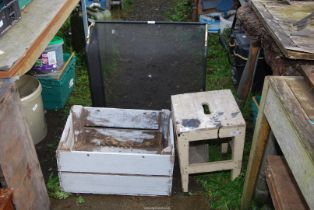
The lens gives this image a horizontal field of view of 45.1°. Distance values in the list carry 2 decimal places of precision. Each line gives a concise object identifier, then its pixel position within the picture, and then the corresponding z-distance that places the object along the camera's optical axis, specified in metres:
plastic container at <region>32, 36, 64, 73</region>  3.43
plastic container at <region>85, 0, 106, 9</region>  5.32
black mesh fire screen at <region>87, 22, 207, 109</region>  2.99
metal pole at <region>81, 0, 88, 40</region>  3.87
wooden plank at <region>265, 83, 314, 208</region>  1.48
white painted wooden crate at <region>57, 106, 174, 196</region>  2.54
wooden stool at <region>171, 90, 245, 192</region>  2.55
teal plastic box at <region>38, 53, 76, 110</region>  3.49
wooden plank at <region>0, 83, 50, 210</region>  1.92
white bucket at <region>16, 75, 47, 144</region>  2.93
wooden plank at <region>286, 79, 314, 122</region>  1.66
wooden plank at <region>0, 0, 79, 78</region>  2.15
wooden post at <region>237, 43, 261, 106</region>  3.29
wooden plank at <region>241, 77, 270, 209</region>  2.04
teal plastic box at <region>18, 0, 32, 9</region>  2.78
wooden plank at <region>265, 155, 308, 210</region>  1.87
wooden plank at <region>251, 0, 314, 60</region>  1.93
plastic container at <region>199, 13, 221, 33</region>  5.20
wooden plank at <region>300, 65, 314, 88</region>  1.76
